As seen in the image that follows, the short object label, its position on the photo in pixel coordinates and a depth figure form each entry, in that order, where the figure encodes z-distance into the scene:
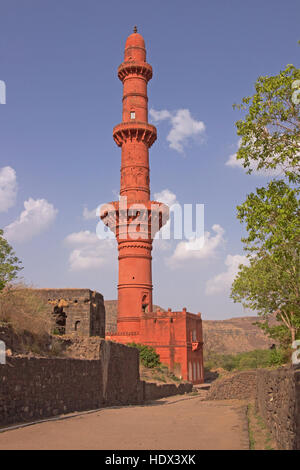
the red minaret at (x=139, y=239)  40.97
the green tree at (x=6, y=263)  25.95
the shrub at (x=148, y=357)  35.78
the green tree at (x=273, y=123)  12.15
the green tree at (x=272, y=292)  23.06
